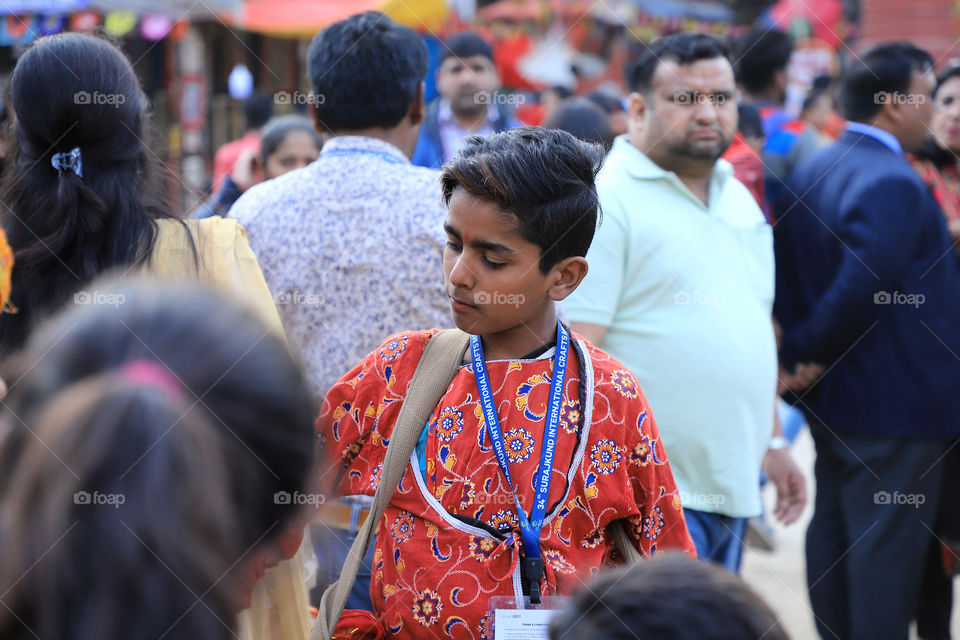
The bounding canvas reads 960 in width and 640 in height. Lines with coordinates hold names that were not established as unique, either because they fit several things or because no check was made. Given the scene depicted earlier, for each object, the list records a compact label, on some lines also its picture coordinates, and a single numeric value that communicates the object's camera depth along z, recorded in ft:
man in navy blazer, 21.80
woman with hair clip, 13.62
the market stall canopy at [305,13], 59.67
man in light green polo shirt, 18.37
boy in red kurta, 11.59
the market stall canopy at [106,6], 51.16
